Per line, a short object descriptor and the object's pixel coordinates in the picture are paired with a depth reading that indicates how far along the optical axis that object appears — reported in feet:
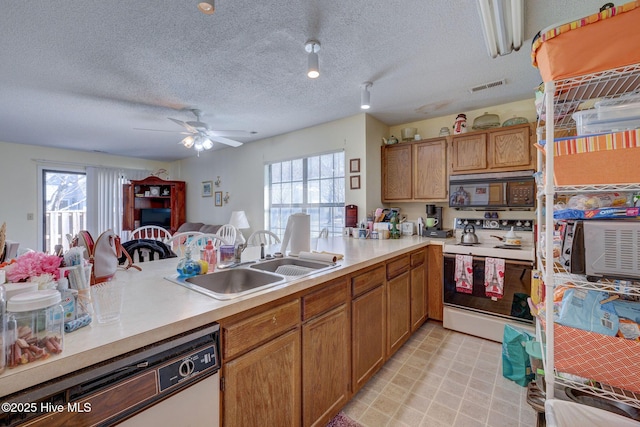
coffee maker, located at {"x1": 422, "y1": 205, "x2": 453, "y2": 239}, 10.02
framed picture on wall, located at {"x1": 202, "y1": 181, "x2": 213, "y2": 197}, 18.34
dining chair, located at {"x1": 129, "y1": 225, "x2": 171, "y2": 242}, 16.87
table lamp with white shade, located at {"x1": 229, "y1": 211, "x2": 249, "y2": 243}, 14.94
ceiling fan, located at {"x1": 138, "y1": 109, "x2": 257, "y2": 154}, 10.11
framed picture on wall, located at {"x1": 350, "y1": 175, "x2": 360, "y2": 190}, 11.11
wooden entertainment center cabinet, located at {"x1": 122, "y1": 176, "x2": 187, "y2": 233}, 18.94
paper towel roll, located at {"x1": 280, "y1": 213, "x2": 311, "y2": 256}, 6.38
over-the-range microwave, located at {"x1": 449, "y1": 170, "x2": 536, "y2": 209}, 8.70
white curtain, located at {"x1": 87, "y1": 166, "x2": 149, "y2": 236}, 18.04
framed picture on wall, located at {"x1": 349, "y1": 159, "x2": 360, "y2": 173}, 11.05
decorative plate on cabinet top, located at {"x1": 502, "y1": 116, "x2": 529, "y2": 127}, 9.04
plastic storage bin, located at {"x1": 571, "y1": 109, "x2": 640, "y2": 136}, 3.28
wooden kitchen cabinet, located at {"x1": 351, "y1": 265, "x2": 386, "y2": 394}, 5.54
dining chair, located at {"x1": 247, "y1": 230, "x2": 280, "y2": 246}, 12.72
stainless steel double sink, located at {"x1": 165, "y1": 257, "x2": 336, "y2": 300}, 4.10
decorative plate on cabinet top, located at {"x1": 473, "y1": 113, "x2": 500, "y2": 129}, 9.70
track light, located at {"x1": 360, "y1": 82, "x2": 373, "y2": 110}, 7.99
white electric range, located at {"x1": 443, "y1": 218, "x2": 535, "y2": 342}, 7.72
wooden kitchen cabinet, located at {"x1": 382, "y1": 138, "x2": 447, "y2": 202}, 10.41
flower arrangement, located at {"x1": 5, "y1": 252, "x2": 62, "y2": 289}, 2.43
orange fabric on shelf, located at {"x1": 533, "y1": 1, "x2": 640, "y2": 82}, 2.92
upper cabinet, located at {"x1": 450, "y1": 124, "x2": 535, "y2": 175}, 8.77
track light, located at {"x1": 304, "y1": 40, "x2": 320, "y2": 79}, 5.84
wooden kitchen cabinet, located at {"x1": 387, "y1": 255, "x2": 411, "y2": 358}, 6.89
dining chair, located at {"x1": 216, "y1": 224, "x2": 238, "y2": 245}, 13.03
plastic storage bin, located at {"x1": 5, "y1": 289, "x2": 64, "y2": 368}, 1.98
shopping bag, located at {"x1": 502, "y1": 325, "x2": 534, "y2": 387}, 6.19
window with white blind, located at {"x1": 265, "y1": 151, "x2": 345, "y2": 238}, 12.21
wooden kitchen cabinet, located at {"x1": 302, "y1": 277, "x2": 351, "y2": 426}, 4.40
